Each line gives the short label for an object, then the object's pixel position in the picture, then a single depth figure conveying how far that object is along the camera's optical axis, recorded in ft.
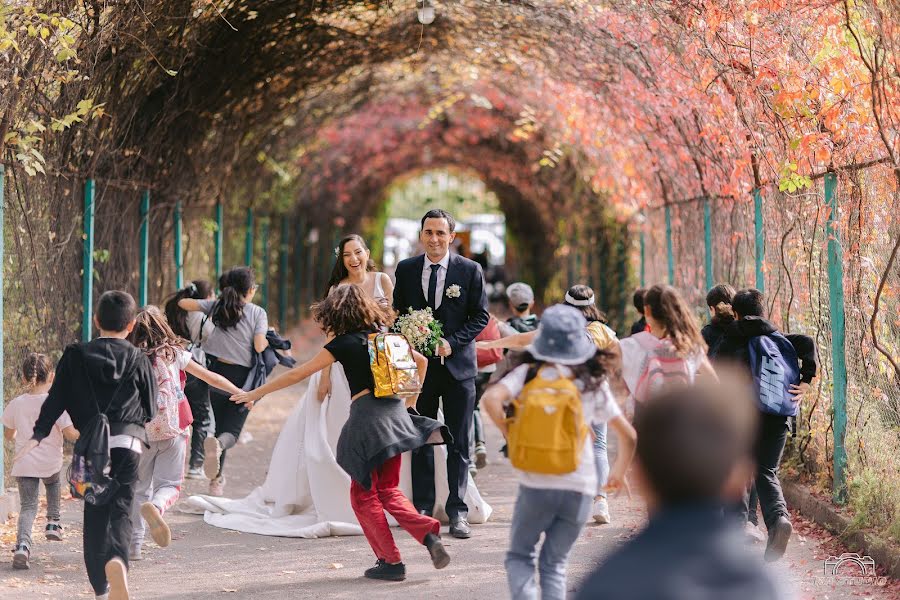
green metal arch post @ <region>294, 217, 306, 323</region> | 82.64
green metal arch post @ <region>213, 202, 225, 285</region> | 50.96
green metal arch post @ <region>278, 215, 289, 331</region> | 75.56
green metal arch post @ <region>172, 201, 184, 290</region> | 42.23
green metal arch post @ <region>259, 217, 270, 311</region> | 67.26
